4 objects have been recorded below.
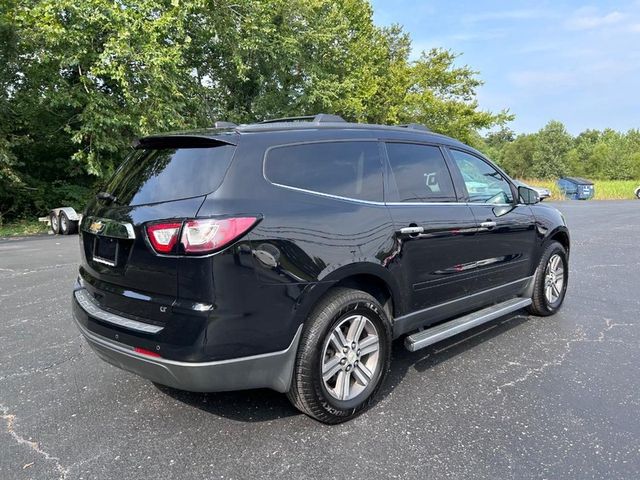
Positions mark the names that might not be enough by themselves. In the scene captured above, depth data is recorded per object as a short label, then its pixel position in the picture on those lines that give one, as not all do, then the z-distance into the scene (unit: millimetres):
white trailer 12750
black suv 2436
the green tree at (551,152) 69438
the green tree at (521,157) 76938
